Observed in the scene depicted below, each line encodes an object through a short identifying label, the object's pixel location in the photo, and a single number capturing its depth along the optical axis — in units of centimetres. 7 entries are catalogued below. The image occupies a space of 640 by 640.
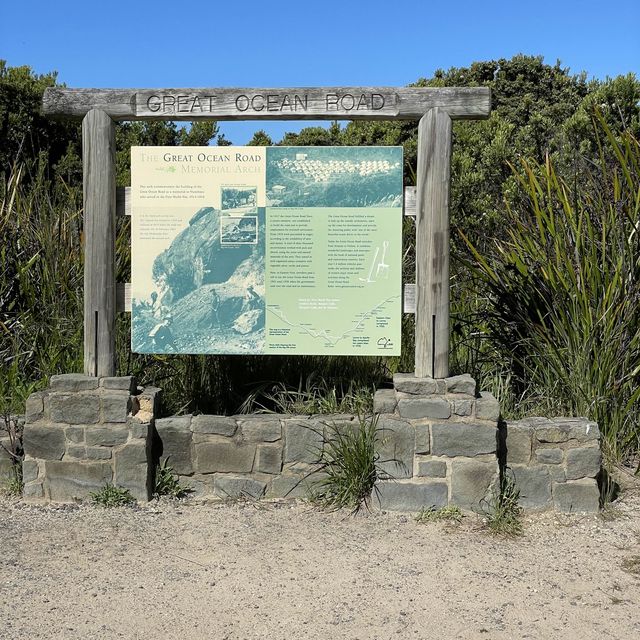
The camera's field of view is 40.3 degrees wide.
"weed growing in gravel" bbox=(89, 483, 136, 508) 535
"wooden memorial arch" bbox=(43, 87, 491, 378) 540
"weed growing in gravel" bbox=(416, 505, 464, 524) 518
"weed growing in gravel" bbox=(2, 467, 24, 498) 559
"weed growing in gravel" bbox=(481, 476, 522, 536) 503
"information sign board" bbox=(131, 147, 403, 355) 552
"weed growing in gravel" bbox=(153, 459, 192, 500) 554
